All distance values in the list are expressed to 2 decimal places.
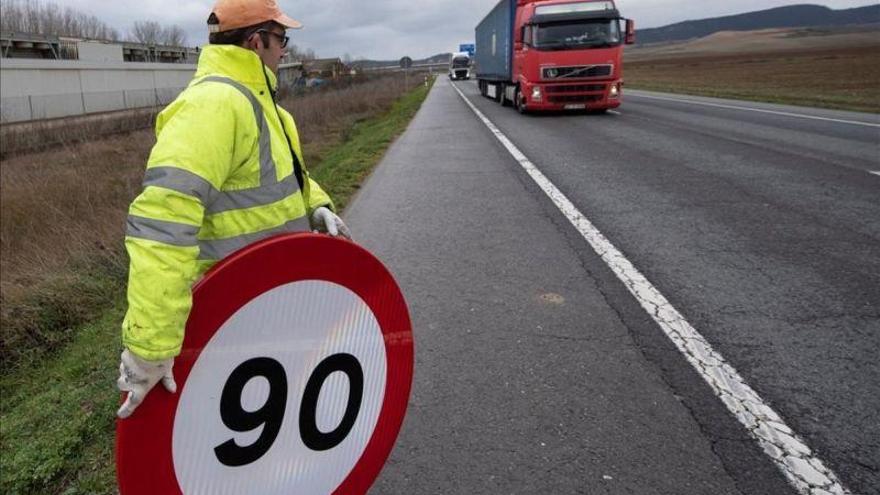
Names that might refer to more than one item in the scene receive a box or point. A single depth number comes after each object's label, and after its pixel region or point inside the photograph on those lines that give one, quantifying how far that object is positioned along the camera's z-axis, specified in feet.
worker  4.61
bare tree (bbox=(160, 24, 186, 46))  286.46
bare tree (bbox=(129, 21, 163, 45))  277.64
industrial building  157.38
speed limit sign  4.67
